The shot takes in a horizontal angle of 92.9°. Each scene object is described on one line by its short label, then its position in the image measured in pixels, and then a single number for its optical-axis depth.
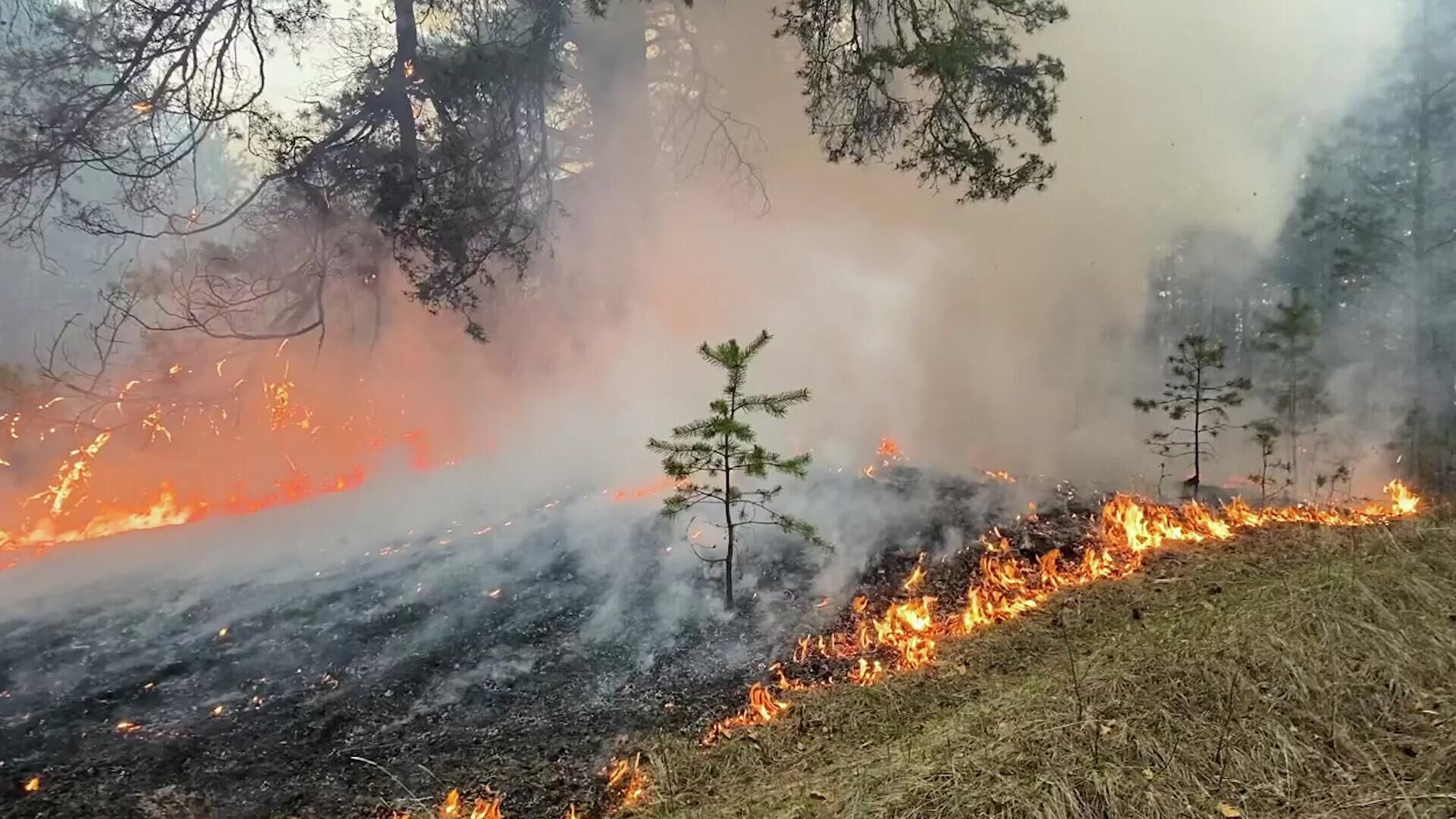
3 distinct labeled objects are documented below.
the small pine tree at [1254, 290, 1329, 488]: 10.25
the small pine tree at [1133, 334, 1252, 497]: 7.80
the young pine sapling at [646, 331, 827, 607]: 5.60
